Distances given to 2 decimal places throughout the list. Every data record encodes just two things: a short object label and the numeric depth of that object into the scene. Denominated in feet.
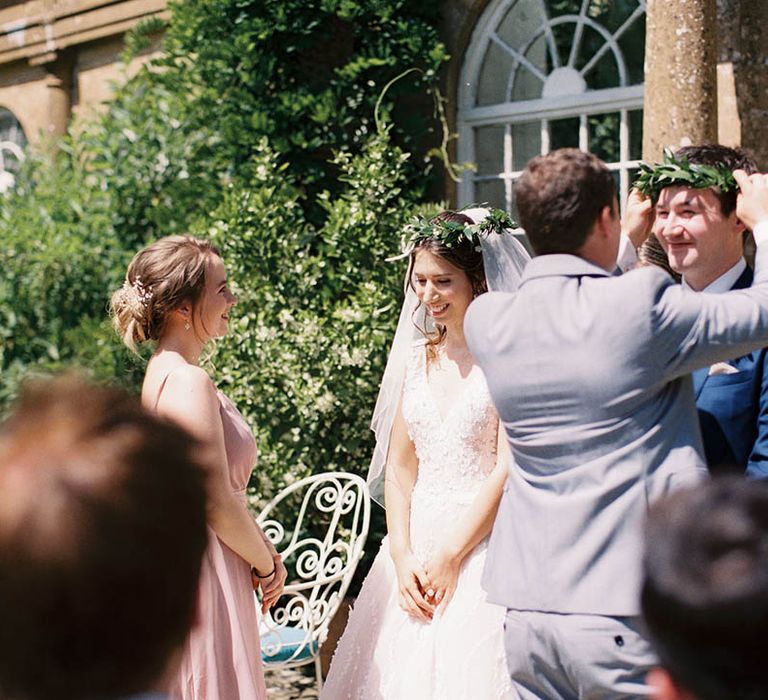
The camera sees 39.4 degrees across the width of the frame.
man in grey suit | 7.30
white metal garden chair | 13.74
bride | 10.87
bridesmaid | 10.44
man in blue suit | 8.48
